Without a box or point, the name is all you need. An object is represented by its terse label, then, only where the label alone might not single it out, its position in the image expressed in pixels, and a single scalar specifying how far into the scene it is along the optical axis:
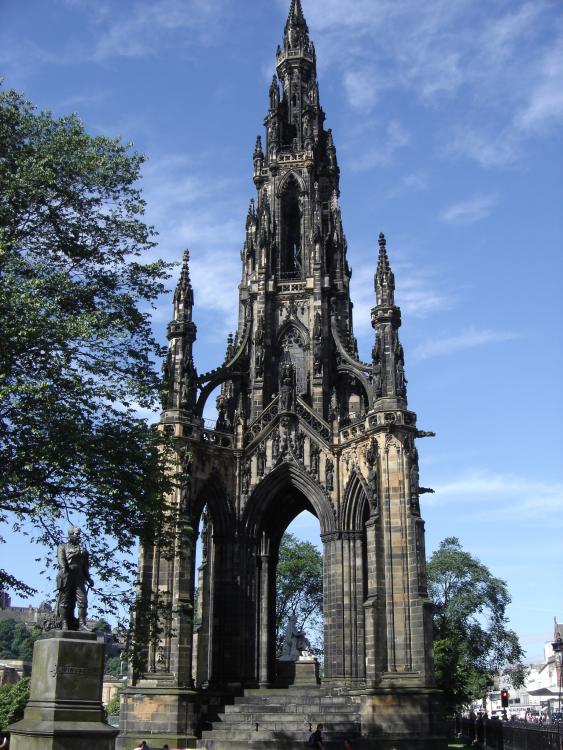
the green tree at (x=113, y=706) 73.41
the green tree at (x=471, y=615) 53.75
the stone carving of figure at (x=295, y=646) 32.12
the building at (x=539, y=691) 111.58
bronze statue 13.09
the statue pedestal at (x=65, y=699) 11.74
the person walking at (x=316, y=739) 23.75
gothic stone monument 27.16
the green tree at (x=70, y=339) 16.53
